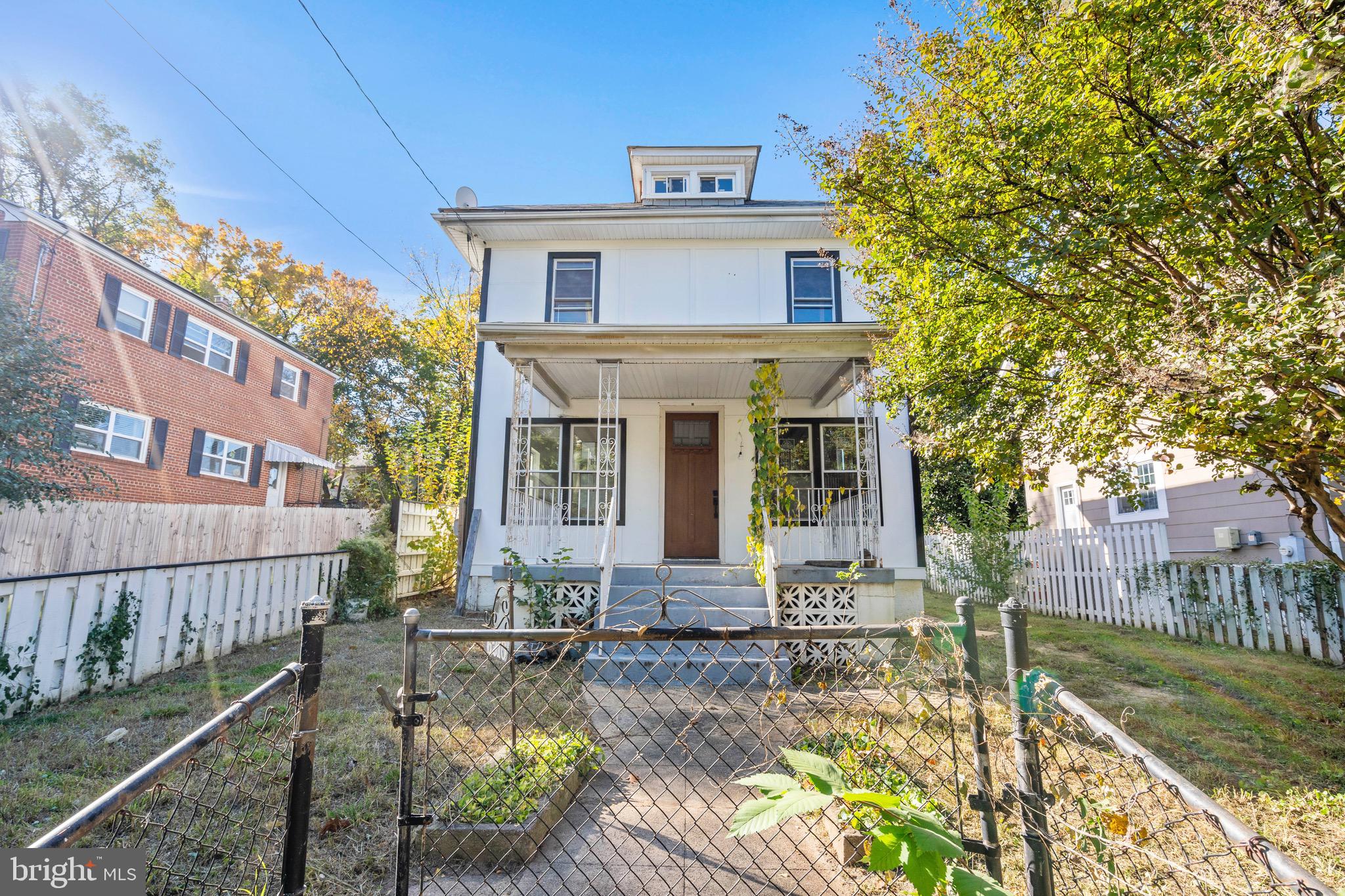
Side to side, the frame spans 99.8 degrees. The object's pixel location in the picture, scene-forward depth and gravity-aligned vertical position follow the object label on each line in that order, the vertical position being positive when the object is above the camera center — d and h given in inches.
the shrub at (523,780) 109.7 -52.2
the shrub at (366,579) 356.5 -30.8
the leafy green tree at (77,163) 635.5 +439.6
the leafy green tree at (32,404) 270.7 +61.1
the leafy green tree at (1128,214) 112.4 +82.6
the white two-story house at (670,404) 327.6 +83.8
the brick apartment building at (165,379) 419.2 +140.8
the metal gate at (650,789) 73.0 -56.9
